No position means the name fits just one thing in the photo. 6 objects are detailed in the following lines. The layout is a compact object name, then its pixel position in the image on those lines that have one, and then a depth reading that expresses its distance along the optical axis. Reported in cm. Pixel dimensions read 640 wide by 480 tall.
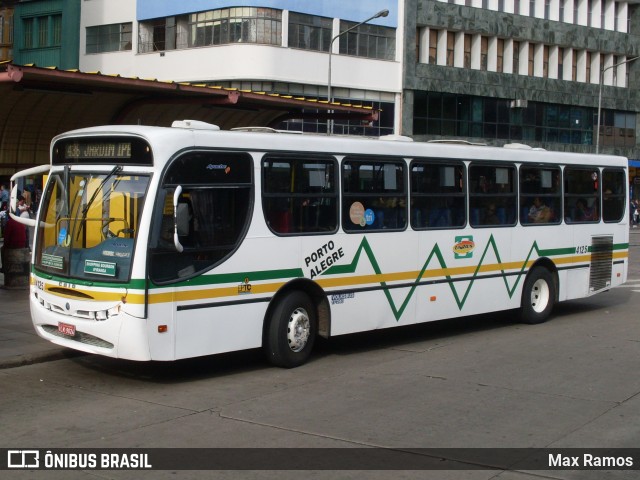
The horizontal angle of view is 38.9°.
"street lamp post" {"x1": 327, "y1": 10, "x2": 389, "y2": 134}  3783
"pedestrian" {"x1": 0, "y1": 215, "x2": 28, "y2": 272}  1686
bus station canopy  1422
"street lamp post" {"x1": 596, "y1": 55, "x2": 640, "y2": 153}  5403
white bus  949
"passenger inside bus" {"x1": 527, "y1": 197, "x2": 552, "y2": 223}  1452
